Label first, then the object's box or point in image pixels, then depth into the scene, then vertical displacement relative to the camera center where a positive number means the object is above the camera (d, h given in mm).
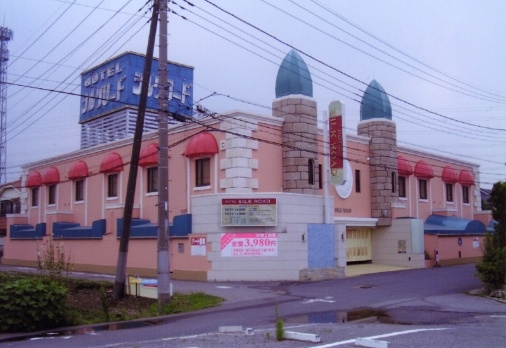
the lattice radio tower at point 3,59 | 46441 +14231
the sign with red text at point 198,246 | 24266 -878
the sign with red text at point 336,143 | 27281 +3895
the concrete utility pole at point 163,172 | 16734 +1623
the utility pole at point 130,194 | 17969 +1031
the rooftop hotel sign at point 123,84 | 36719 +9696
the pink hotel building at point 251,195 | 24109 +1620
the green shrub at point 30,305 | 13500 -1873
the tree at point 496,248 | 18672 -888
